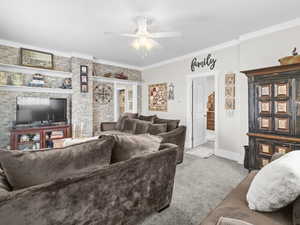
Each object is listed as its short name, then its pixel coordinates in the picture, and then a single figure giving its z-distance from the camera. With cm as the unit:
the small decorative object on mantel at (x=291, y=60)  216
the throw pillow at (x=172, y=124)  341
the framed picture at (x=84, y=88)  466
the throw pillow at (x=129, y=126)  401
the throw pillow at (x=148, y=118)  419
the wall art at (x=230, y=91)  359
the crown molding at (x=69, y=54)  378
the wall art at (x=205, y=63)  400
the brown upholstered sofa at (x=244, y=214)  84
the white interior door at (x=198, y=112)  478
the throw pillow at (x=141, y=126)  359
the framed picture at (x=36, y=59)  395
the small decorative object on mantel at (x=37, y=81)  403
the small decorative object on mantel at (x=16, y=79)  382
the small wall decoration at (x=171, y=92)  510
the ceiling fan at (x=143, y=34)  249
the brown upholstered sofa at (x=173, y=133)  303
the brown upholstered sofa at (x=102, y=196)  85
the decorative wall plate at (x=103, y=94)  530
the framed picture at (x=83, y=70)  466
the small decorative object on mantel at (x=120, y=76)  557
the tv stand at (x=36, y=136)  352
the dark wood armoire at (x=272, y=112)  217
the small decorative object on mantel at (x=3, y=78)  366
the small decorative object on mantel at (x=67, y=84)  450
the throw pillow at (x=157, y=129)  328
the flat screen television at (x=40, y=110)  382
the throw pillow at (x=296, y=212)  76
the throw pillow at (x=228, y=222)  66
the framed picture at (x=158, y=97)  537
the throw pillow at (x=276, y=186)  80
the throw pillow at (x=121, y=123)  441
